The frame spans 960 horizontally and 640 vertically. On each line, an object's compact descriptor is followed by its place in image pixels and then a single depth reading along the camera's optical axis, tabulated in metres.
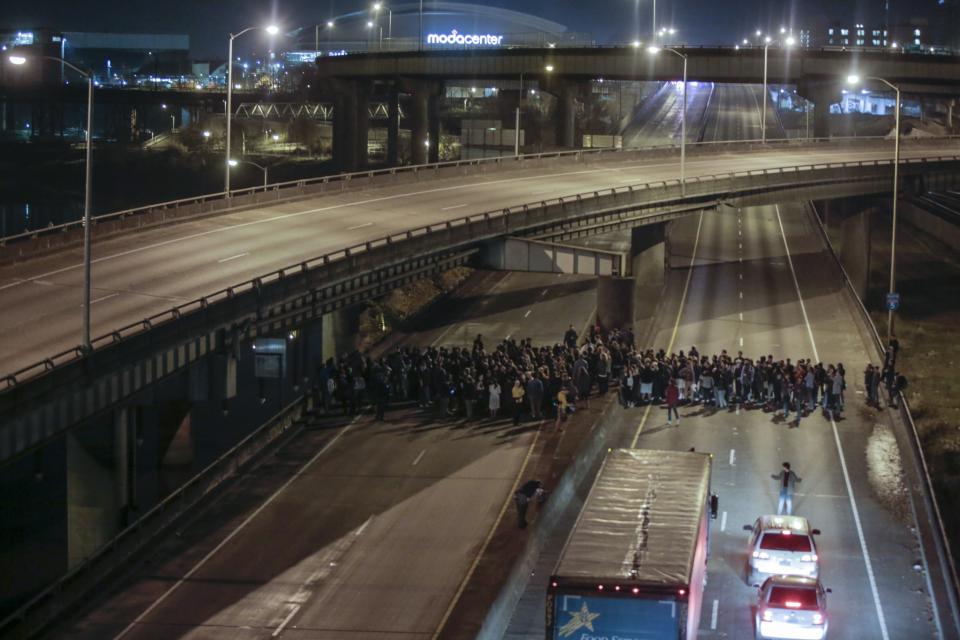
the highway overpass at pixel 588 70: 91.88
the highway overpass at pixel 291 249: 28.03
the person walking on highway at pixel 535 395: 36.41
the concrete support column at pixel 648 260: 62.22
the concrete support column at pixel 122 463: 31.39
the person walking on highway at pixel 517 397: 36.38
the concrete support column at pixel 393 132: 119.20
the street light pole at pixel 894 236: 45.68
